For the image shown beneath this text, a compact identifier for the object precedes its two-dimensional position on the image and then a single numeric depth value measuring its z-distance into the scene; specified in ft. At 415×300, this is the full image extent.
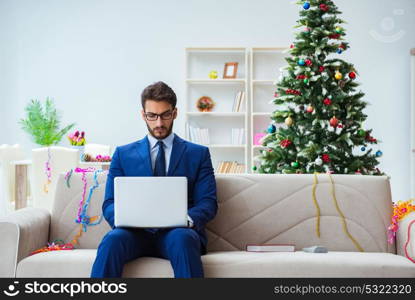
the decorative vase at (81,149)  21.19
